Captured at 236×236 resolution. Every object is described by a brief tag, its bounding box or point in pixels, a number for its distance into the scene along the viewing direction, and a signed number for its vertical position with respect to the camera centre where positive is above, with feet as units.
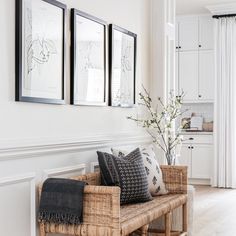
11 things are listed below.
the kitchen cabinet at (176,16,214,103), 25.40 +2.92
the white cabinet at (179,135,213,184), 24.89 -2.32
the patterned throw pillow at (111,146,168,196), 12.00 -1.59
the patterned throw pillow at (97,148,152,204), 10.48 -1.43
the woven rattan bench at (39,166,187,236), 8.58 -2.11
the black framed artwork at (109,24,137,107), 13.03 +1.33
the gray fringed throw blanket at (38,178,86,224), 8.70 -1.66
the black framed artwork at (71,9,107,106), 11.14 +1.31
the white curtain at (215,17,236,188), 23.98 +0.42
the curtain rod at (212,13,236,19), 24.03 +4.93
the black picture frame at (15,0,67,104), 9.02 +1.07
